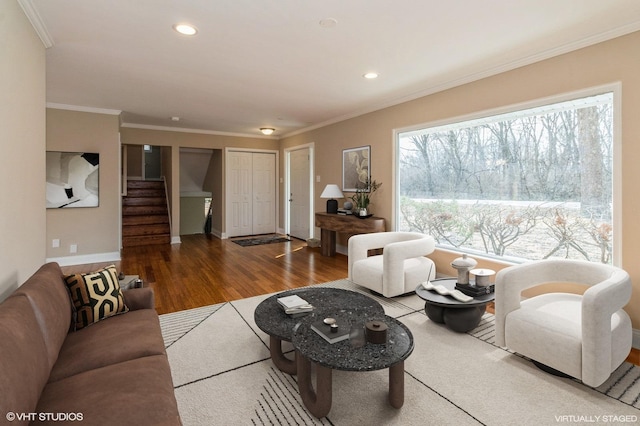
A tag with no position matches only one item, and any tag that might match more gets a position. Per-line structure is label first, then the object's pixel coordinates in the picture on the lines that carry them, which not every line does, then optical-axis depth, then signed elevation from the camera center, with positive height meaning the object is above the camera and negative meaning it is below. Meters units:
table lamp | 5.64 +0.28
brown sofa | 1.12 -0.70
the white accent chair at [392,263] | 3.34 -0.60
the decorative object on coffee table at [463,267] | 2.83 -0.50
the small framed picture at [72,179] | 4.93 +0.52
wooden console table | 4.83 -0.24
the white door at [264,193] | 7.93 +0.46
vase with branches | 5.13 +0.28
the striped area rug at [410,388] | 1.73 -1.09
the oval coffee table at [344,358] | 1.60 -0.75
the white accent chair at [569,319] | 1.87 -0.72
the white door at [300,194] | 7.09 +0.40
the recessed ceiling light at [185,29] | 2.57 +1.49
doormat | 6.73 -0.65
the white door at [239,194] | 7.54 +0.42
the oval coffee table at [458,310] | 2.59 -0.84
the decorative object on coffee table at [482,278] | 2.77 -0.59
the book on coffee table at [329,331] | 1.82 -0.72
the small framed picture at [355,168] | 5.29 +0.74
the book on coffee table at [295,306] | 2.28 -0.69
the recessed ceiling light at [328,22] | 2.49 +1.48
